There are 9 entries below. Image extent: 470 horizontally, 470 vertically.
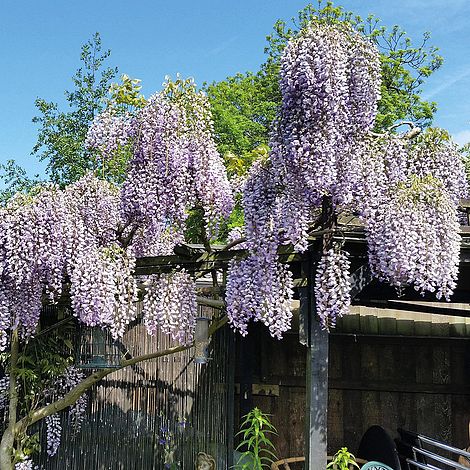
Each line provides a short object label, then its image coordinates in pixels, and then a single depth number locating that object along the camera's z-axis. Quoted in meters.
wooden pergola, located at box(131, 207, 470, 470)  4.50
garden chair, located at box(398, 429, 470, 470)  4.43
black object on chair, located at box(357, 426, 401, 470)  4.90
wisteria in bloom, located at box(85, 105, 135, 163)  5.45
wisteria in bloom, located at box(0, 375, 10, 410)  6.44
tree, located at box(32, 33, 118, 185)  17.12
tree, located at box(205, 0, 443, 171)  15.31
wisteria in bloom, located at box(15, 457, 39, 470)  6.13
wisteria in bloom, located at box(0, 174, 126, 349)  5.21
